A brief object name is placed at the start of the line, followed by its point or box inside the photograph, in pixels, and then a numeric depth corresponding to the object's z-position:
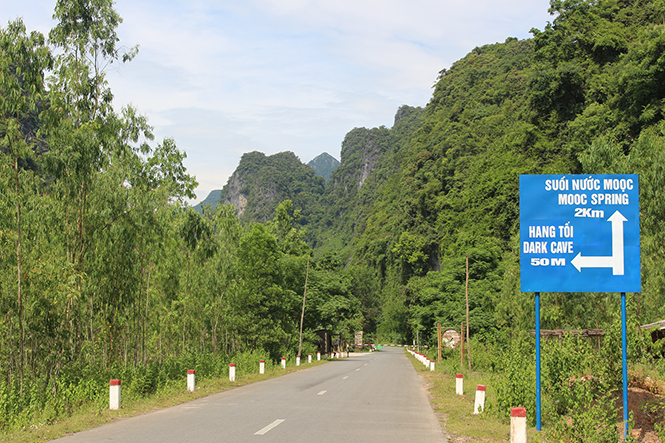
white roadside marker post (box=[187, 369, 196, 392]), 15.98
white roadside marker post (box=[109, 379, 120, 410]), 11.55
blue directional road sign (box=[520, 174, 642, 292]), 8.73
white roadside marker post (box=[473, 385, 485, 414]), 11.65
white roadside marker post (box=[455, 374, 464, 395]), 16.28
